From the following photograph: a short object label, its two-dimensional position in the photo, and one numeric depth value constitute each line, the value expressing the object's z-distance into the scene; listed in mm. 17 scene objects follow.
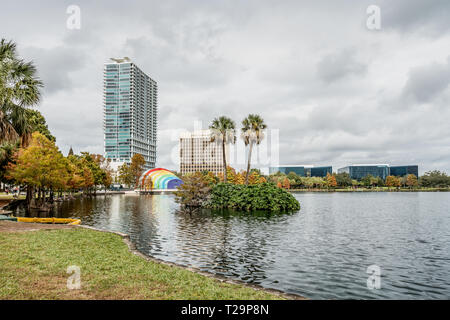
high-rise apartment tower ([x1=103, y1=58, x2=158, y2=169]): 186500
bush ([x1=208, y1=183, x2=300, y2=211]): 42094
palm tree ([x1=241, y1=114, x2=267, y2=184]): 51656
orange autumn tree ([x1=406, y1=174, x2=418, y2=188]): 170500
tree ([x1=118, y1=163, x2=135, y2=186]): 114562
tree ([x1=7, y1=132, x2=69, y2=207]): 36250
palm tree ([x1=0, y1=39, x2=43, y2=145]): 18453
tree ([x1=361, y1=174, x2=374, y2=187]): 181250
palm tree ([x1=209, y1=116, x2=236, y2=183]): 51969
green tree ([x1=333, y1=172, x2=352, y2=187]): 179625
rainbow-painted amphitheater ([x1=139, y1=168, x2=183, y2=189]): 127500
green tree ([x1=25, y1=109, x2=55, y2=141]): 44488
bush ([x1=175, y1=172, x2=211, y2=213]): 44375
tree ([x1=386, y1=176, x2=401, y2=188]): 172625
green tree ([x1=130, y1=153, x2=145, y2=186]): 117312
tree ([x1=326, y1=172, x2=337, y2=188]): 166550
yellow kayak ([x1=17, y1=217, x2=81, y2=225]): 24062
